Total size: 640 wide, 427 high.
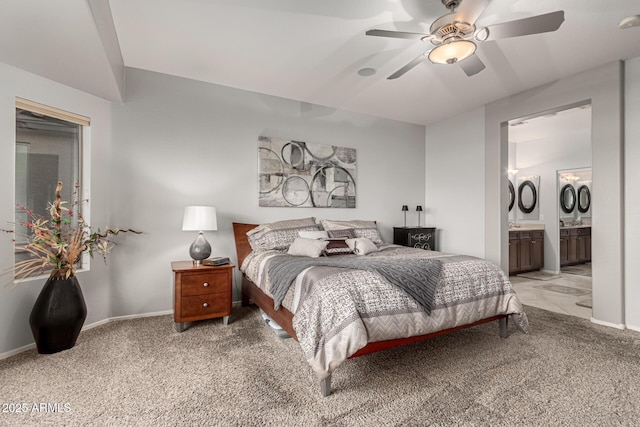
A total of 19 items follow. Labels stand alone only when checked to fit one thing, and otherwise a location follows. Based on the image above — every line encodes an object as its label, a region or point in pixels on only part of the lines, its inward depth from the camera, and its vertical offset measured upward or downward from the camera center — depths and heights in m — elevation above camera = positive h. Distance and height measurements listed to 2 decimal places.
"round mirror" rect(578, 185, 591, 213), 7.39 +0.37
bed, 1.83 -0.63
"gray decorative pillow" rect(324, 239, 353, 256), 3.24 -0.37
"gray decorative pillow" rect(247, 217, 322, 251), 3.54 -0.25
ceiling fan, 1.91 +1.25
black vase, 2.40 -0.82
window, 2.63 +0.53
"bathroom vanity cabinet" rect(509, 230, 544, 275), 5.57 -0.69
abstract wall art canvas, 4.01 +0.56
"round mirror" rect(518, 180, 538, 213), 6.56 +0.37
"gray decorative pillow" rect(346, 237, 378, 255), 3.35 -0.36
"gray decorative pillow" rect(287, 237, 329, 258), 3.08 -0.34
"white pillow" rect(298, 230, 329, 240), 3.59 -0.24
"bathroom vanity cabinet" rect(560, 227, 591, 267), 6.24 -0.66
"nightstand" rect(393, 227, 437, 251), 4.80 -0.37
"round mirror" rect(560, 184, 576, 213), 7.10 +0.37
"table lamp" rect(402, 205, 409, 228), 5.13 +0.07
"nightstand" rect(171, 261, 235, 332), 2.86 -0.76
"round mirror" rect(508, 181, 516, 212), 6.64 +0.41
